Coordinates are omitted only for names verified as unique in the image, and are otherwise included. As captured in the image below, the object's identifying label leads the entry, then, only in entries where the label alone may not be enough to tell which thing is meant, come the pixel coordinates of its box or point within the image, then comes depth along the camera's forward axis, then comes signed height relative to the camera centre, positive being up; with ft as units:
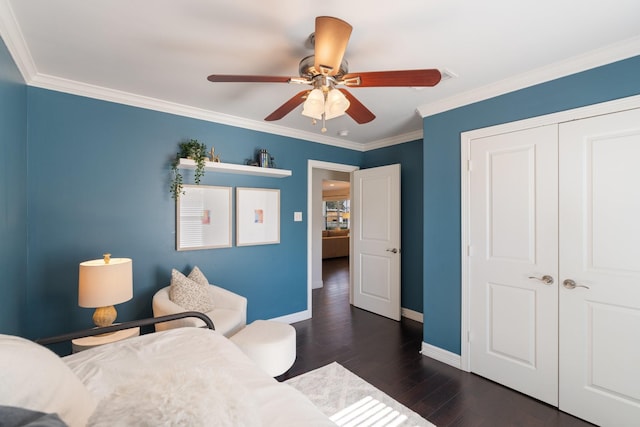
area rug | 6.41 -4.68
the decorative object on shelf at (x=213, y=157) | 9.85 +2.03
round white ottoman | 7.16 -3.40
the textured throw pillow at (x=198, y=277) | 8.97 -2.00
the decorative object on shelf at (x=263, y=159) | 10.79 +2.19
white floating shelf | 9.05 +1.65
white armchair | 7.50 -2.80
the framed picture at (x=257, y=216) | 10.85 -0.04
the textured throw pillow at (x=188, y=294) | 8.18 -2.35
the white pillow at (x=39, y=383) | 2.50 -1.65
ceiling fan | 4.45 +2.55
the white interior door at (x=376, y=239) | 12.69 -1.15
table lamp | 6.41 -1.69
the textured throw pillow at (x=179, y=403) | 2.25 -1.63
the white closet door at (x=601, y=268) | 6.02 -1.19
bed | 2.33 -1.71
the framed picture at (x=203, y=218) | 9.59 -0.11
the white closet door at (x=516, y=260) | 7.07 -1.21
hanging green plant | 9.11 +1.83
